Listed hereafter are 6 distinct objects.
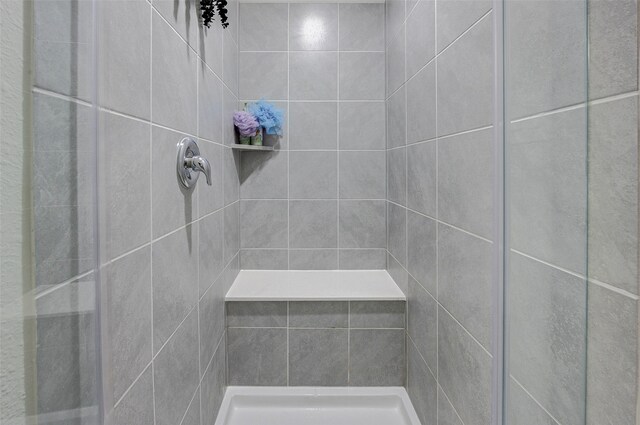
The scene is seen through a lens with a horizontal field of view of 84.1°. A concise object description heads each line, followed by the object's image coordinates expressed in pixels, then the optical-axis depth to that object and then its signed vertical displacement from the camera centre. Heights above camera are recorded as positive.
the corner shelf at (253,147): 1.72 +0.31
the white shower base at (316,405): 1.52 -0.89
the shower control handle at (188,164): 0.96 +0.12
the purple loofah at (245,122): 1.75 +0.42
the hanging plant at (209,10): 1.12 +0.64
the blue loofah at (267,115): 1.84 +0.48
